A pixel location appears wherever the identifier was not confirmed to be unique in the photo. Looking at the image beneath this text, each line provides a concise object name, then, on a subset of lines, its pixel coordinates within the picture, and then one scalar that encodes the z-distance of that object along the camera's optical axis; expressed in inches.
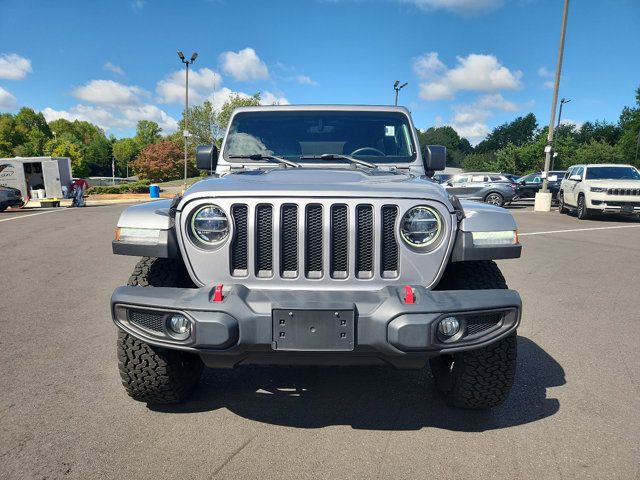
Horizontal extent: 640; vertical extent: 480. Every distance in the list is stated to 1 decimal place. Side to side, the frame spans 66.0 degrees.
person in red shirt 925.8
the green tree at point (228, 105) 1779.0
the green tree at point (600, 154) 1760.6
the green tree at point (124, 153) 3946.9
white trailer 1019.3
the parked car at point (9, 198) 792.9
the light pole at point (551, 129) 762.8
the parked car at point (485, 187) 767.7
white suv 562.3
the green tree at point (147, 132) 4296.3
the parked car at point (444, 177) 842.9
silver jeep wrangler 87.6
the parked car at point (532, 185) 953.5
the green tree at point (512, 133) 4197.1
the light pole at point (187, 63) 1188.0
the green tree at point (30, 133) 2763.3
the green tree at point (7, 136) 2657.5
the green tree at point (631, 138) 1940.3
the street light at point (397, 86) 1348.9
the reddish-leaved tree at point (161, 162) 2402.8
